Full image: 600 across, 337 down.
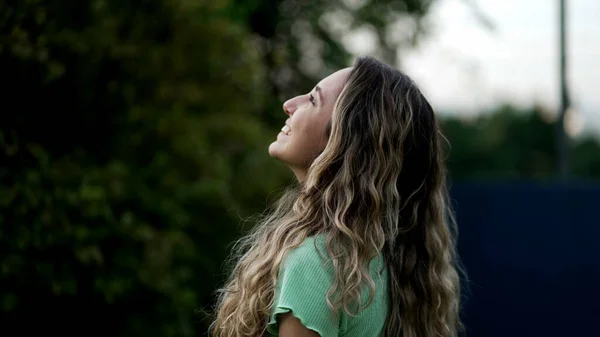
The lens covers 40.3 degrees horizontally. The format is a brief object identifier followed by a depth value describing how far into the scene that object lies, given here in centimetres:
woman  169
